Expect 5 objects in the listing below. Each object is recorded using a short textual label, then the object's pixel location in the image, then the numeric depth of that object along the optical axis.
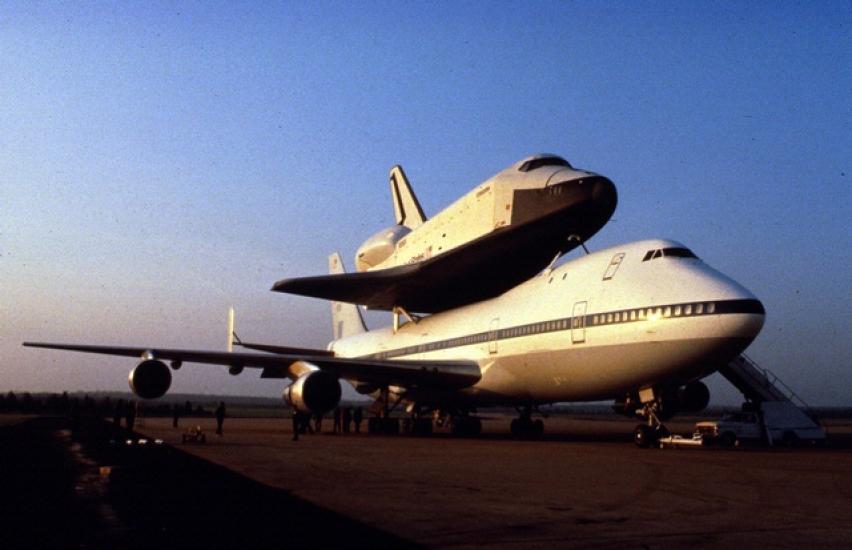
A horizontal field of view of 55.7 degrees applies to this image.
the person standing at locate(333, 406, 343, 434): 31.08
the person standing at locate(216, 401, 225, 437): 27.22
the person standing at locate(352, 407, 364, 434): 31.27
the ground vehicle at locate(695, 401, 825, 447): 23.48
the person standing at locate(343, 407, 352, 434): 30.77
